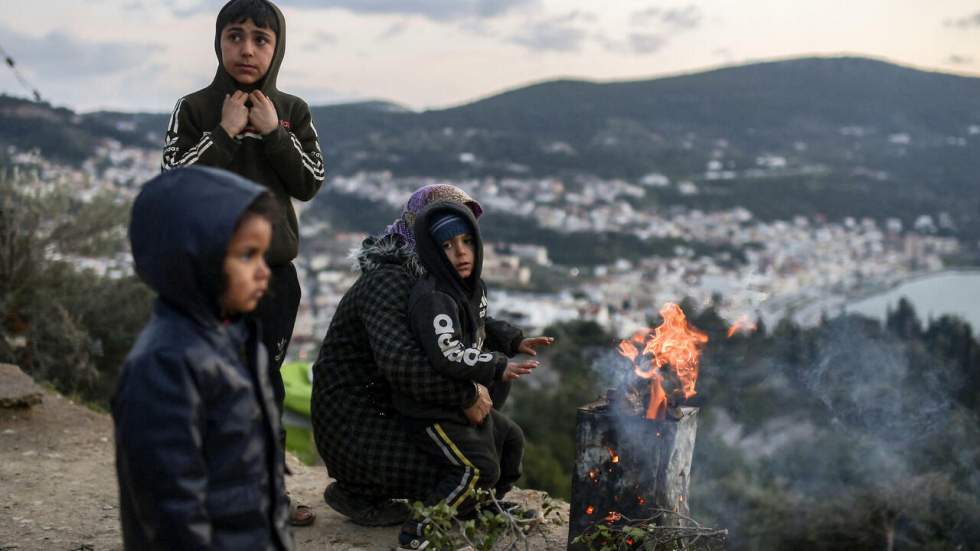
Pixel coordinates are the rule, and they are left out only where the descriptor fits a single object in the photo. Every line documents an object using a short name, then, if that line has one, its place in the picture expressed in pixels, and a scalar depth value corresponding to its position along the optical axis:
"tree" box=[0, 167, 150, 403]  9.25
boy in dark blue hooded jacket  2.20
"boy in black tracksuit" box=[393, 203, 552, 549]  4.00
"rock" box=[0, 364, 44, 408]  6.71
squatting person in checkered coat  4.20
